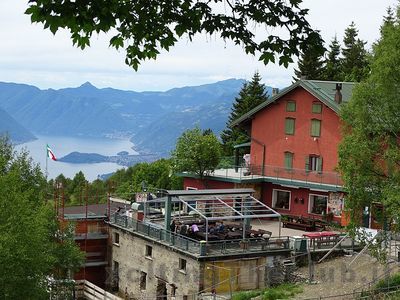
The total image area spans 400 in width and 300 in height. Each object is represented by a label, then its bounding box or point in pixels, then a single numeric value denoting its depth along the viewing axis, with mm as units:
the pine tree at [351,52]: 64619
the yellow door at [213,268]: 29609
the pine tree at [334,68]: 62856
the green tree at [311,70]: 64500
